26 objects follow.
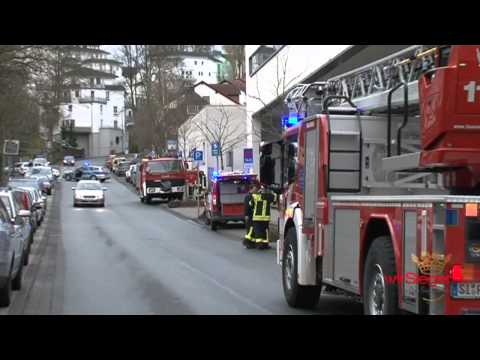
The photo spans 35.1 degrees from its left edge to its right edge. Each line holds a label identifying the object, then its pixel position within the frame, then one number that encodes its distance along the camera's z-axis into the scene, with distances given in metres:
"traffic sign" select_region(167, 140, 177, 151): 51.51
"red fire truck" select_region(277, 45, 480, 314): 6.47
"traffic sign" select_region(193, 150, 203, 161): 42.11
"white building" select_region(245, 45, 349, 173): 29.78
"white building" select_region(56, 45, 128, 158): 123.75
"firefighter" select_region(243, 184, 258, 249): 22.61
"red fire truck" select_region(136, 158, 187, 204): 46.88
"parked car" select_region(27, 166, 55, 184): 58.59
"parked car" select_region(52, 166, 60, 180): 73.03
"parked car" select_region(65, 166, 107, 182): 71.93
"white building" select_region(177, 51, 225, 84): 135.75
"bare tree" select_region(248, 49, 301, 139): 32.55
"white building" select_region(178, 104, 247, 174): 56.44
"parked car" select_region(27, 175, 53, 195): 51.58
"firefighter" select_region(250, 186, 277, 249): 22.23
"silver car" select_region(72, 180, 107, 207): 45.00
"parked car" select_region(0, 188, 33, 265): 13.70
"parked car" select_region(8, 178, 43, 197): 34.73
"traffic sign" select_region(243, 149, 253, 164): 30.78
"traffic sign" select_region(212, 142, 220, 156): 38.74
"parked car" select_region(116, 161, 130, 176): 83.25
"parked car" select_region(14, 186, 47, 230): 26.57
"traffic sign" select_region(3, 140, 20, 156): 25.55
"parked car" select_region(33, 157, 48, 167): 82.55
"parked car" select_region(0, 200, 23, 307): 11.22
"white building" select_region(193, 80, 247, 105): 72.06
